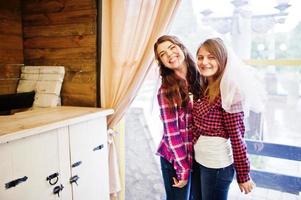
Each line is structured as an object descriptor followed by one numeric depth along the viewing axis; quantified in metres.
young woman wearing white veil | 1.25
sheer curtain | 1.65
